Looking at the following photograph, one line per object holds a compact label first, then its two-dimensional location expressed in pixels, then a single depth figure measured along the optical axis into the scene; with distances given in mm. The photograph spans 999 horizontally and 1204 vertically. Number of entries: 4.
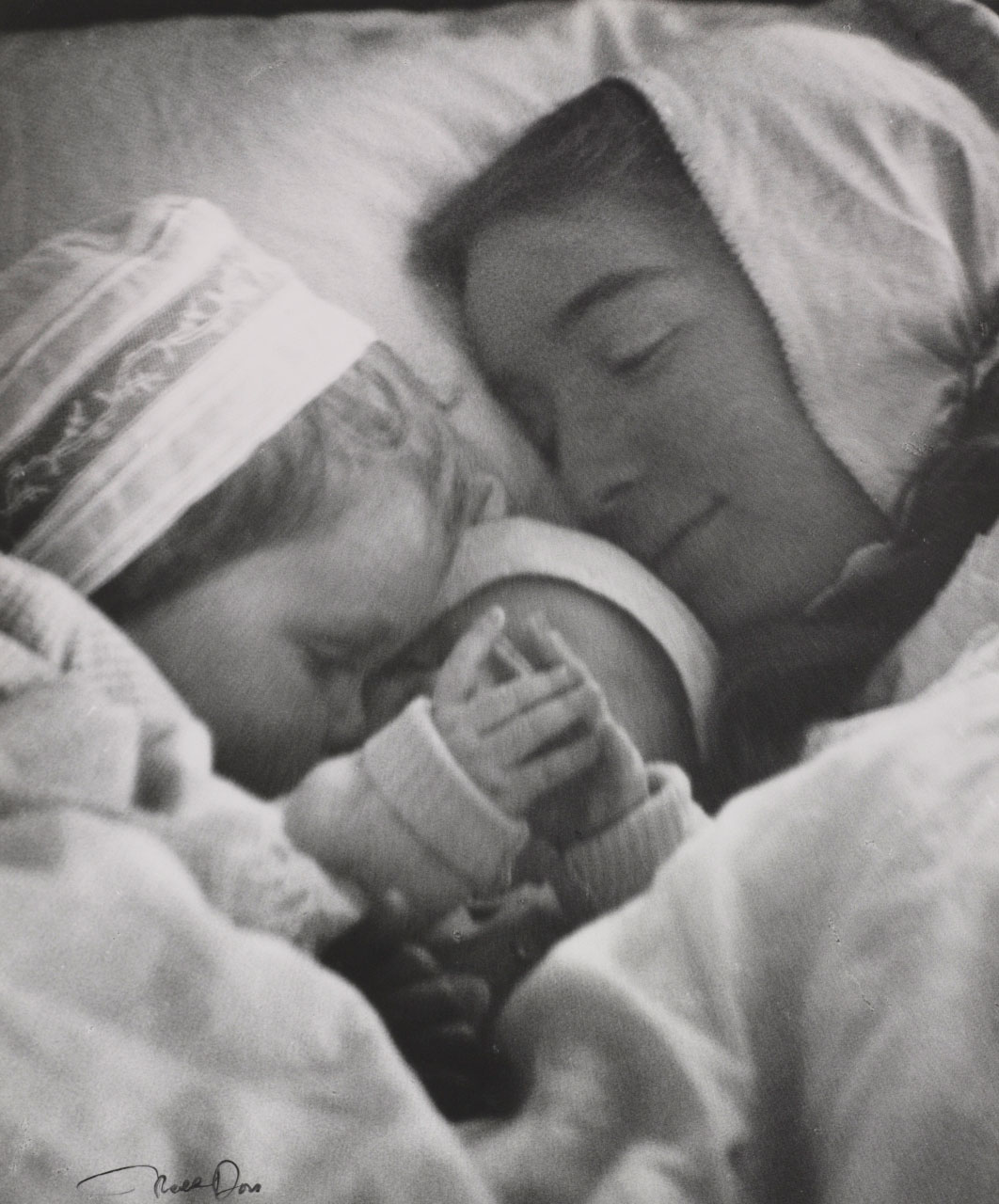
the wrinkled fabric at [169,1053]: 536
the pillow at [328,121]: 709
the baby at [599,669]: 617
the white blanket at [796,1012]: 526
